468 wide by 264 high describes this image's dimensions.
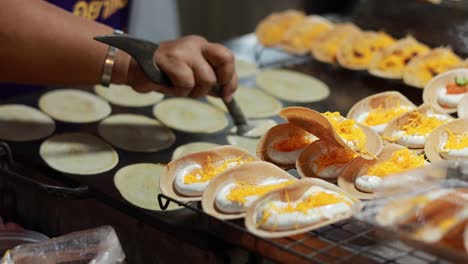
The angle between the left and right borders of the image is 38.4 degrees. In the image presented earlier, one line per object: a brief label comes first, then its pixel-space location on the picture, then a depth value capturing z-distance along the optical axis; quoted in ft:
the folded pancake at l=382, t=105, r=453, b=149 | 6.17
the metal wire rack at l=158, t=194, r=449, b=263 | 4.87
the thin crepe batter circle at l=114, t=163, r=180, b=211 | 6.22
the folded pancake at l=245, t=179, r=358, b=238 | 4.83
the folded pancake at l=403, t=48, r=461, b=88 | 8.46
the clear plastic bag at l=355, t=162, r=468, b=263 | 4.18
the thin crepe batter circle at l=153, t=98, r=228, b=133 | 7.99
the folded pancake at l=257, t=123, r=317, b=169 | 5.90
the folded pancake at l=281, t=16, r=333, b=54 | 9.86
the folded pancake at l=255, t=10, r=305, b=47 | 10.02
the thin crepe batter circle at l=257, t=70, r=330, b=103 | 8.70
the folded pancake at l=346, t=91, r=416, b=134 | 6.54
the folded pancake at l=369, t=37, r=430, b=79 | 8.80
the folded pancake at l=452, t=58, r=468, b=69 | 8.16
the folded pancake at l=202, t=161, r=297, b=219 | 5.12
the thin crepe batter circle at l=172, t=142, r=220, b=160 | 7.31
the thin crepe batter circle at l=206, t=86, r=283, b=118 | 8.32
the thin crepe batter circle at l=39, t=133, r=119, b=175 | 6.93
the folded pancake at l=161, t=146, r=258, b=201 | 5.40
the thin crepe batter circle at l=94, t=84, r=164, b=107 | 8.51
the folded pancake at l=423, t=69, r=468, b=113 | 7.06
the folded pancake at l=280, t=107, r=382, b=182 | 5.54
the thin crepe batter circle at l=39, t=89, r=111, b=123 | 8.05
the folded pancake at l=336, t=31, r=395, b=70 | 9.18
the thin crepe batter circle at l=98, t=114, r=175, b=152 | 7.50
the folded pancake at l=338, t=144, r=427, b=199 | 5.36
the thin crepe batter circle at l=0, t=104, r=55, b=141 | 7.52
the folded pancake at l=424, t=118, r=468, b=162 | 5.74
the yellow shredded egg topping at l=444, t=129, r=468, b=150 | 5.79
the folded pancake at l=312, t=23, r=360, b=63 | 9.53
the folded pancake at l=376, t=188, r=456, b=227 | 4.23
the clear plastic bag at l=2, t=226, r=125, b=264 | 5.62
